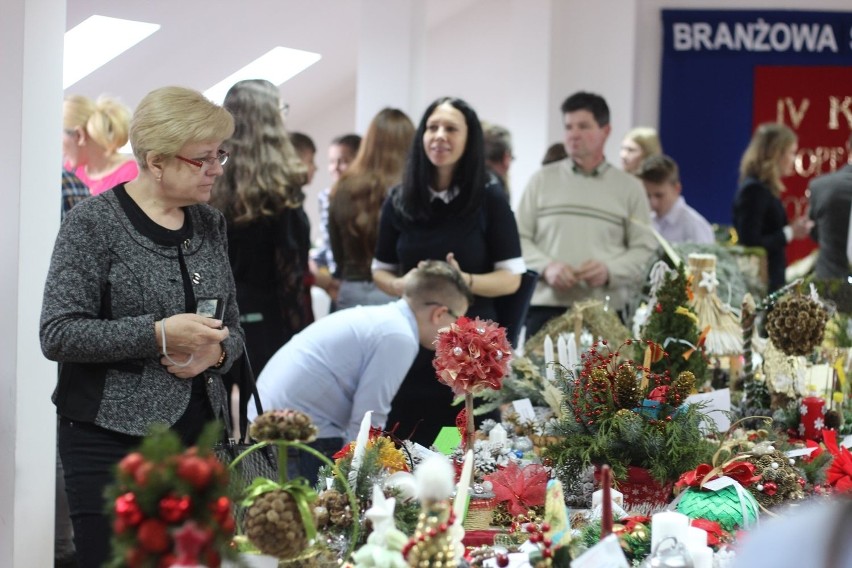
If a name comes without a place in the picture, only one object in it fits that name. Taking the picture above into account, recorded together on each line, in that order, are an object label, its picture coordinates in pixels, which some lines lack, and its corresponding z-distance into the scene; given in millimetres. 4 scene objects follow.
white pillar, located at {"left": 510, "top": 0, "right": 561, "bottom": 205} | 8438
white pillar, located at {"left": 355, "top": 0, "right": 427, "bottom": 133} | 6609
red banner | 9602
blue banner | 9547
